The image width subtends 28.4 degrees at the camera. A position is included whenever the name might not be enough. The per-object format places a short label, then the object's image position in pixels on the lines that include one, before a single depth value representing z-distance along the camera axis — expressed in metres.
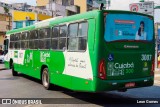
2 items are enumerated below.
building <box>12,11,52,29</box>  64.93
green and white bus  9.42
